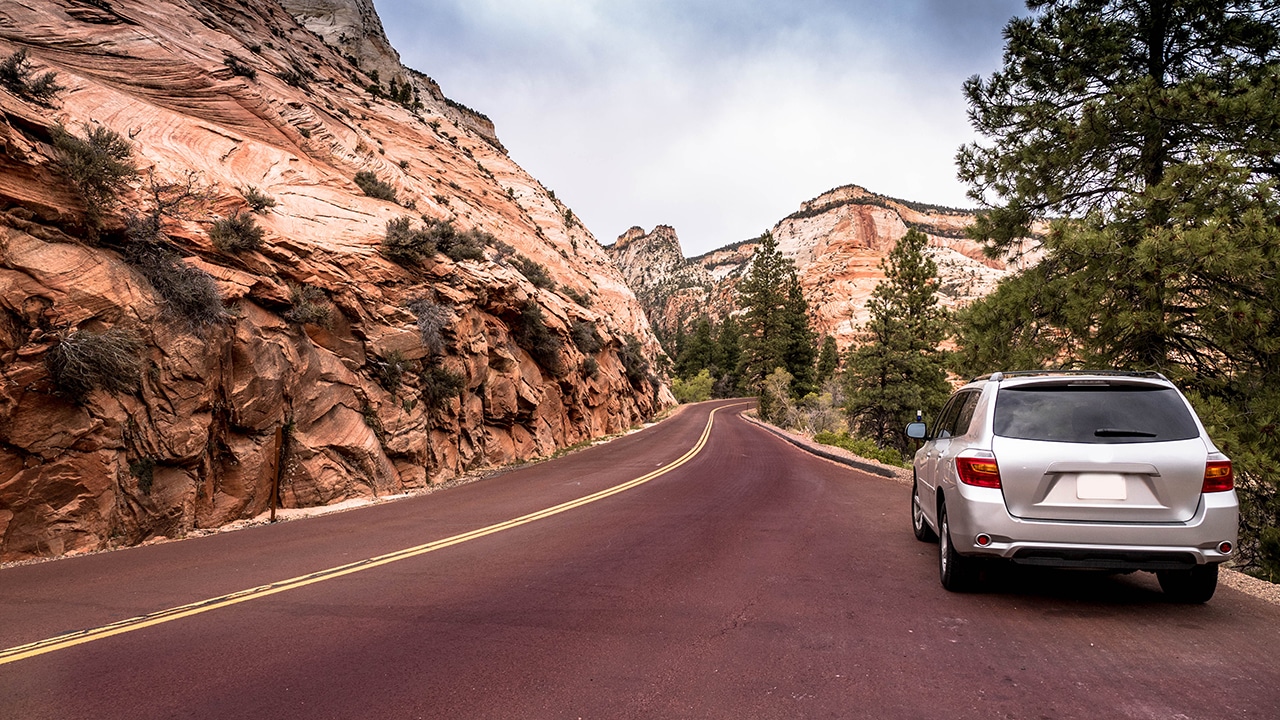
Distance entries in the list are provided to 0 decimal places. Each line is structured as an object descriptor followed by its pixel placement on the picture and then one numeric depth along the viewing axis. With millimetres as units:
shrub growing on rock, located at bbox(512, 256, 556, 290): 24609
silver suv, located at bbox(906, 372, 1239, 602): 4203
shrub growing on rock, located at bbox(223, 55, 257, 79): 19094
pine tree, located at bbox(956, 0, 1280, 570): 7520
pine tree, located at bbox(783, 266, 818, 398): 54750
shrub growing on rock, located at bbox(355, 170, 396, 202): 18938
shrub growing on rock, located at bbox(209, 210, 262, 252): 11000
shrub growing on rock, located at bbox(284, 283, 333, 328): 11844
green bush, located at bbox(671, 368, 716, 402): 72938
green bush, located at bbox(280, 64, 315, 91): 22656
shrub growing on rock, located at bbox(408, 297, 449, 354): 14898
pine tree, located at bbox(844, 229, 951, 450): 25453
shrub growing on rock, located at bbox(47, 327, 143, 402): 7523
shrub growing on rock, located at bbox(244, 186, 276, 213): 13094
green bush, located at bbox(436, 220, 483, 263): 17688
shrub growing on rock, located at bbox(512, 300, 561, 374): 20469
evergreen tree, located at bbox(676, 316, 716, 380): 86312
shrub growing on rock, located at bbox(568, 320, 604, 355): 26594
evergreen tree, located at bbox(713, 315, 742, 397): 83812
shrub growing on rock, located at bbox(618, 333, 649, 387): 38781
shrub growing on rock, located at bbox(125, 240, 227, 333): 9219
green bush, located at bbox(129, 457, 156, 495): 8141
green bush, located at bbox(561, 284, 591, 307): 31692
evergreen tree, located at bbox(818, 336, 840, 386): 64438
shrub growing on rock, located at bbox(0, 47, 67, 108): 10141
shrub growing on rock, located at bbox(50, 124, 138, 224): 8727
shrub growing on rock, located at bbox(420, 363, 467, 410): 14719
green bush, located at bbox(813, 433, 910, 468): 15562
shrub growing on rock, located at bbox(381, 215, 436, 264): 15586
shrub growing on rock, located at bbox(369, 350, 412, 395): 13520
